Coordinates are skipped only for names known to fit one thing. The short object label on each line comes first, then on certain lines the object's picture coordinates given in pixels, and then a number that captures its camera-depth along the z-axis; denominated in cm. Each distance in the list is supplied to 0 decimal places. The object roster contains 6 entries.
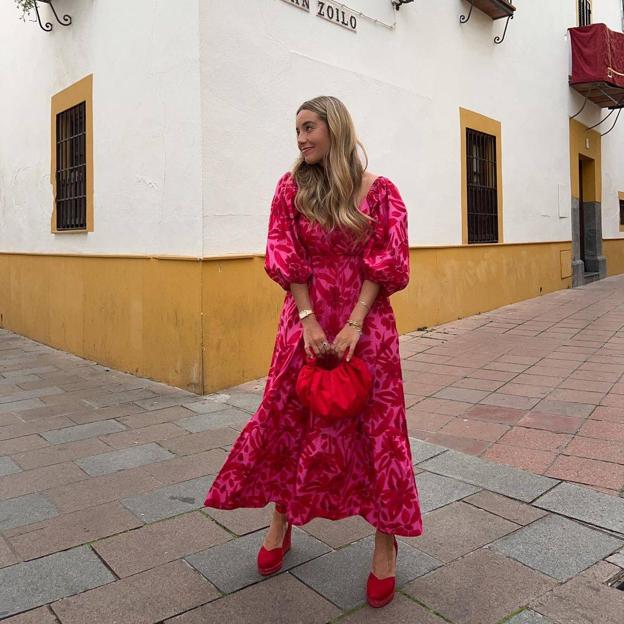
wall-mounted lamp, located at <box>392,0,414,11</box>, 742
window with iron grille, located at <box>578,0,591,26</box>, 1288
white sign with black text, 620
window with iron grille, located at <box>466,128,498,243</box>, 918
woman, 229
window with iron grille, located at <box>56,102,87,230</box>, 727
